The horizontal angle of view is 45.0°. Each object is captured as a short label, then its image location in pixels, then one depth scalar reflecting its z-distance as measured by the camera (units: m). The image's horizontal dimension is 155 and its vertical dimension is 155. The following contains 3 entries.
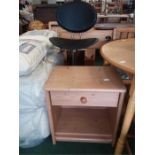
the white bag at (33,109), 1.20
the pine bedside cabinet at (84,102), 1.10
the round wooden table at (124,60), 0.92
